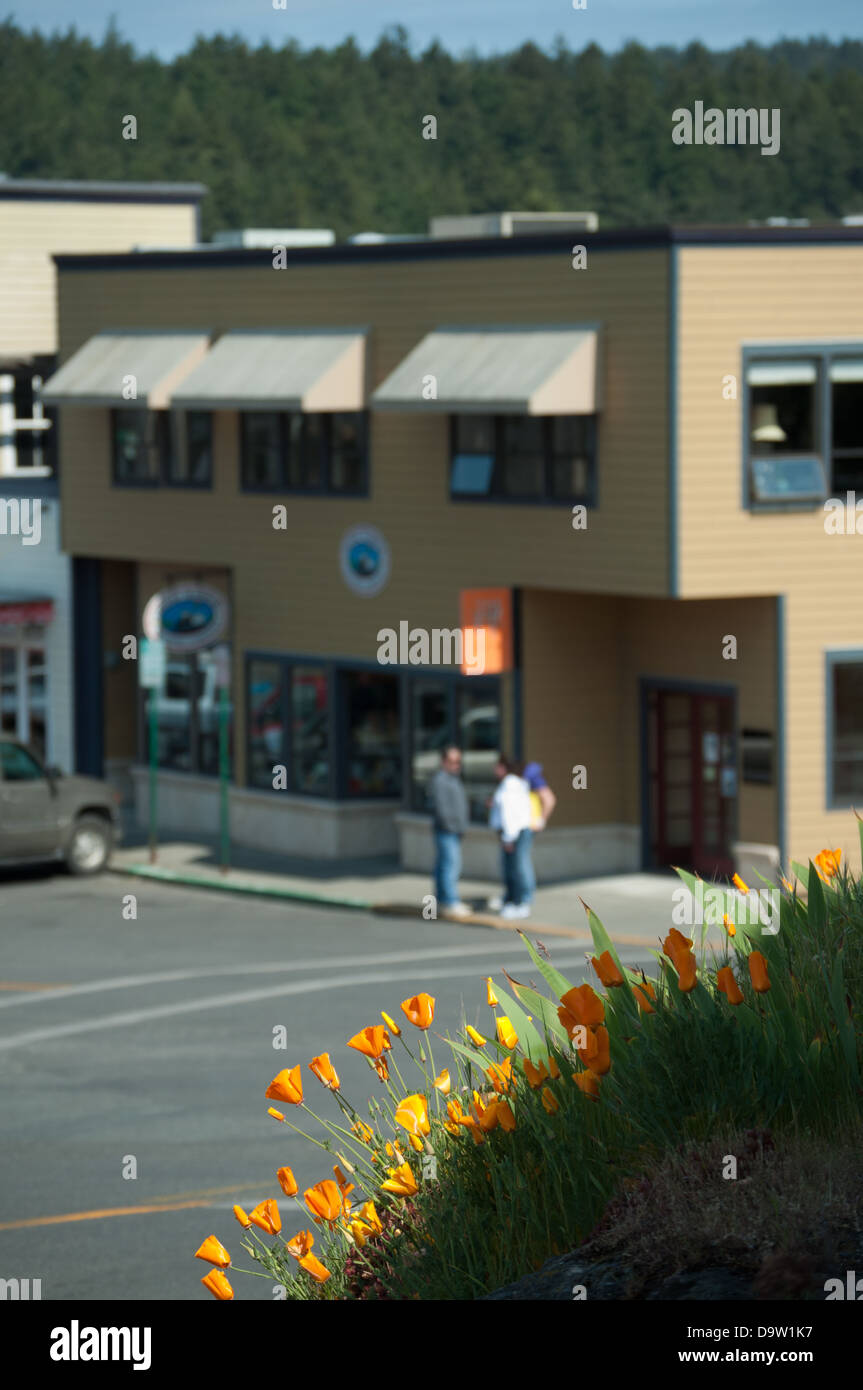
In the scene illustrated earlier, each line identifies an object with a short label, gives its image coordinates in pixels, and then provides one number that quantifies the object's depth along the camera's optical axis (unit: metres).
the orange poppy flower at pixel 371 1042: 11.29
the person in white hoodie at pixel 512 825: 47.97
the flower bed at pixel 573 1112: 10.97
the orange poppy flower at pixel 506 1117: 11.12
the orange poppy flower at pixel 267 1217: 10.66
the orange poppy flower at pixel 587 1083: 11.00
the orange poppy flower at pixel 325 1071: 11.11
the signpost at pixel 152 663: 55.59
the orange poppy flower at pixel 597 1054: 10.91
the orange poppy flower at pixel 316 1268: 10.80
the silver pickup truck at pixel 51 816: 54.59
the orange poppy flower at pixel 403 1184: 11.12
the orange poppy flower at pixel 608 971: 11.49
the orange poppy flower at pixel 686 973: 11.05
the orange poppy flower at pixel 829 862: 13.55
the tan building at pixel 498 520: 47.37
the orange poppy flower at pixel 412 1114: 11.54
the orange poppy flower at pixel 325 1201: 10.67
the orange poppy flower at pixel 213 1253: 10.06
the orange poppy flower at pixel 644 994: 11.84
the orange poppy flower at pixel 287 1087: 10.79
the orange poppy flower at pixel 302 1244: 10.91
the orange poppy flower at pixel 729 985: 10.89
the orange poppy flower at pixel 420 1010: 11.47
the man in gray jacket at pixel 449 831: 48.66
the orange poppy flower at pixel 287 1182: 10.89
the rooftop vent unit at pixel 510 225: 54.22
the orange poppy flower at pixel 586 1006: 10.85
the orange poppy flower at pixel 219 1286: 10.24
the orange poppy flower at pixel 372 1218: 11.58
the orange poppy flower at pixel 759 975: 10.92
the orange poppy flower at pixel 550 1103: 11.45
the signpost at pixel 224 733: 54.22
